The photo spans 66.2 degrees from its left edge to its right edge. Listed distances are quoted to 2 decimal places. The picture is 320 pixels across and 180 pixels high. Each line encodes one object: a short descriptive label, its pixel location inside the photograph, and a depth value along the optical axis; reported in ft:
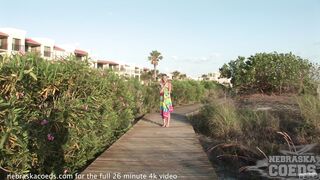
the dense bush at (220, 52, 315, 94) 43.61
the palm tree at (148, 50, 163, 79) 190.53
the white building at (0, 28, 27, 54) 120.05
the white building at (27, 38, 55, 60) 144.87
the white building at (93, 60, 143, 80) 211.88
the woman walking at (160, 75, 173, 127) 25.17
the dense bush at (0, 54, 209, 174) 11.52
